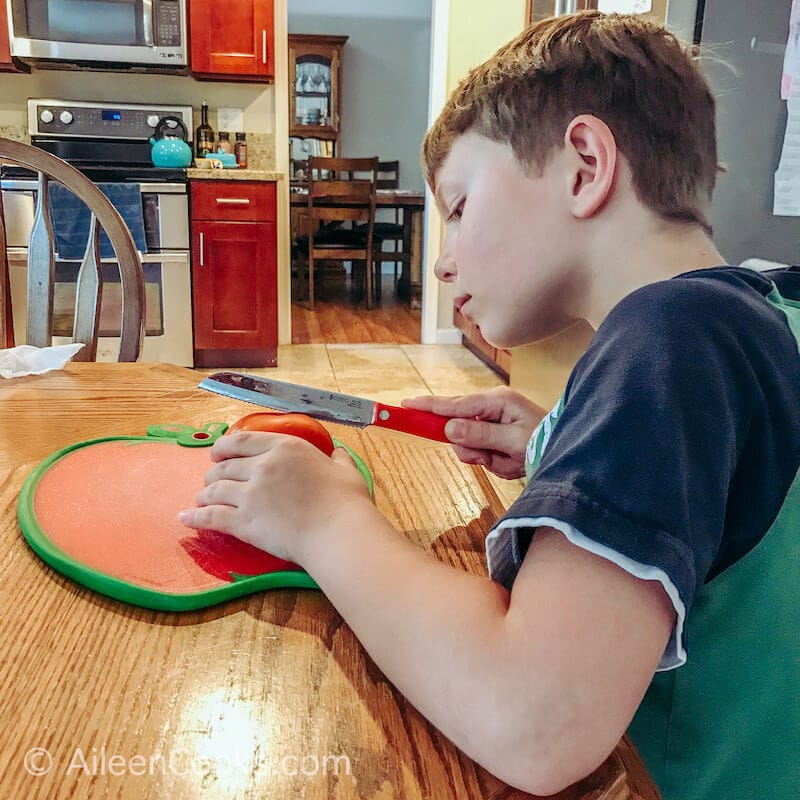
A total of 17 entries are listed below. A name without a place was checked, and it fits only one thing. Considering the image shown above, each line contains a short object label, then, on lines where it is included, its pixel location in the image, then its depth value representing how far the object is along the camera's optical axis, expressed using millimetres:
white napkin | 1068
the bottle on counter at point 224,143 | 4129
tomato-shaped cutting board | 512
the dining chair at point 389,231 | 6156
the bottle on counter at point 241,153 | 4164
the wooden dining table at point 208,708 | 359
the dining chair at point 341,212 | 5477
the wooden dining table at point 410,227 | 5969
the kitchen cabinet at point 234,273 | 3713
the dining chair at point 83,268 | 1350
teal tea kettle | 3801
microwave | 3660
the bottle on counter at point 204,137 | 4070
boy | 391
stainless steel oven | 3477
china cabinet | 7648
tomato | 670
